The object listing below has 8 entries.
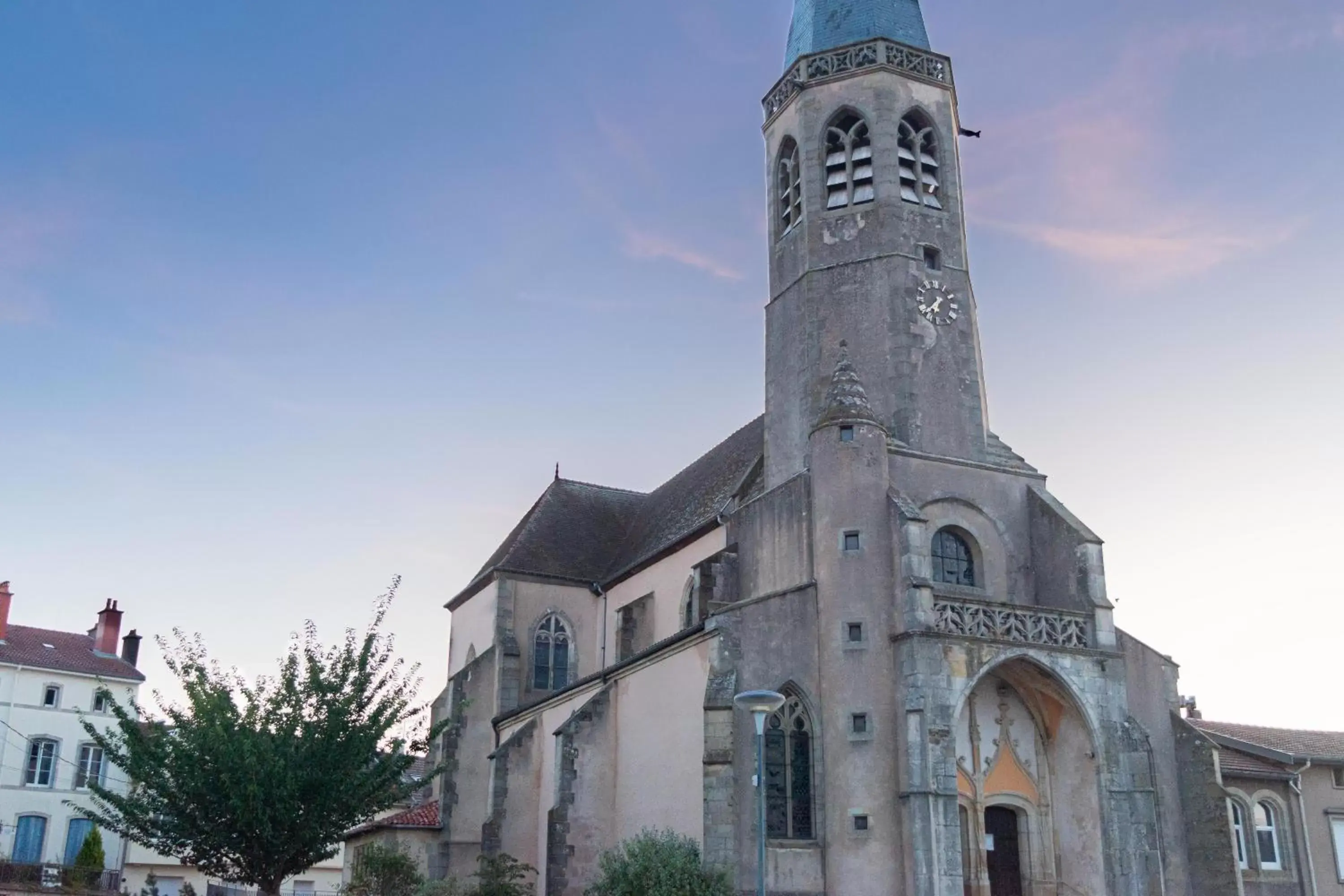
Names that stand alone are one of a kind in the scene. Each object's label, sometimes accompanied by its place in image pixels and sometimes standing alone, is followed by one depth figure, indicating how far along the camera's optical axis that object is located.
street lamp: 14.80
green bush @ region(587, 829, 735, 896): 18.64
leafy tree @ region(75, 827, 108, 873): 34.88
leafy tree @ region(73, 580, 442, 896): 17.09
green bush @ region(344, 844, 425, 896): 24.50
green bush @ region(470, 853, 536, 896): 22.36
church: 20.00
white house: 36.56
